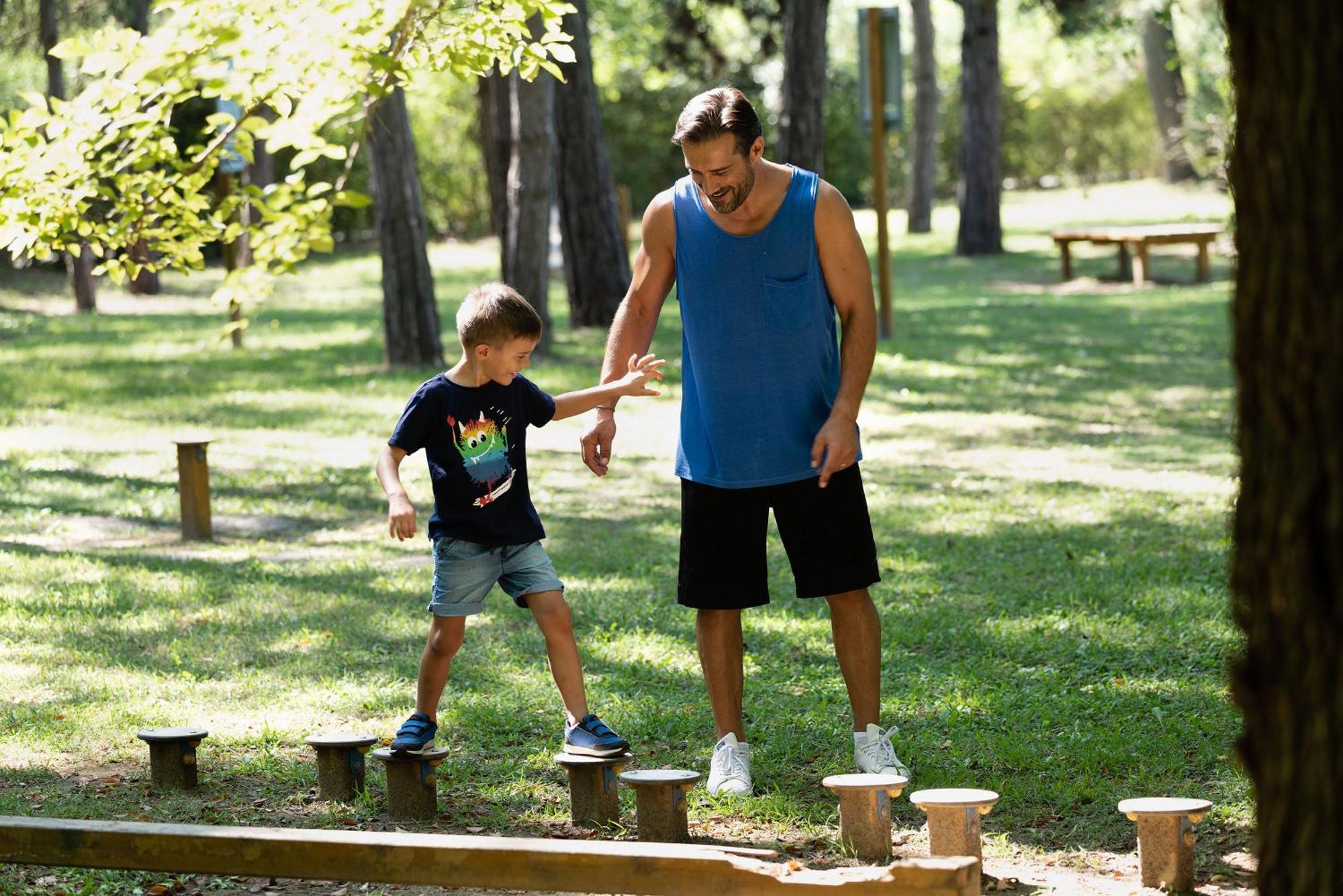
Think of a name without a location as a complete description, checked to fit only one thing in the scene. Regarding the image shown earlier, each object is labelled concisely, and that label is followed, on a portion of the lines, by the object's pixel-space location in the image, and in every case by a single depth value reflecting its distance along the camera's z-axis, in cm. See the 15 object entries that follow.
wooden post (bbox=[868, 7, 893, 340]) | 3287
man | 957
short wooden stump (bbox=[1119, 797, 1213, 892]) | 804
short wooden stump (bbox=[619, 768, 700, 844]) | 880
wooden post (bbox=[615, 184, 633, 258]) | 4823
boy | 980
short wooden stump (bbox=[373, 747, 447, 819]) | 959
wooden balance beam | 697
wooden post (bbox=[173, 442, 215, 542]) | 1887
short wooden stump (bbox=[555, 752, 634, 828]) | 945
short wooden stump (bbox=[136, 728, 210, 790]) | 1013
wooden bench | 4622
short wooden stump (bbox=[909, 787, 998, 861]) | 804
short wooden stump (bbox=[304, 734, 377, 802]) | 997
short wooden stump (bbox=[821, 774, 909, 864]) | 856
